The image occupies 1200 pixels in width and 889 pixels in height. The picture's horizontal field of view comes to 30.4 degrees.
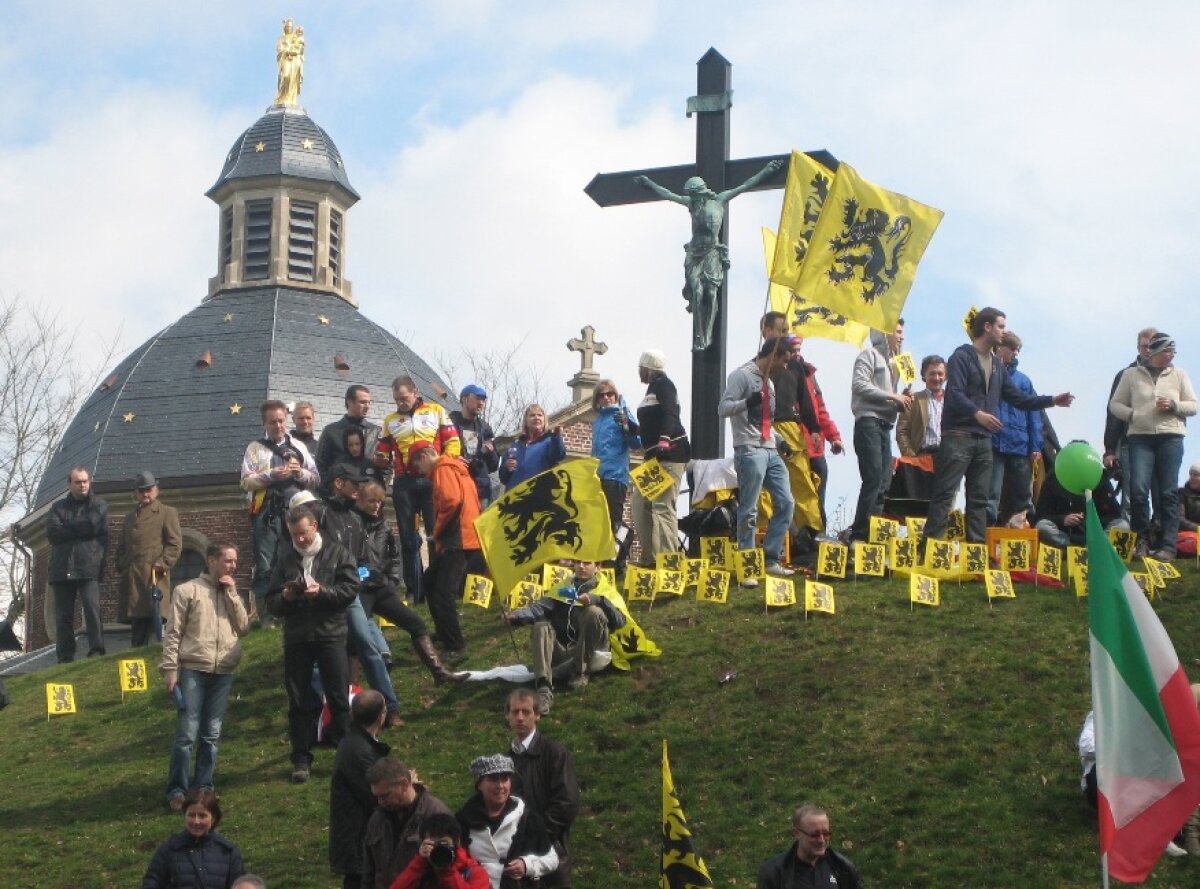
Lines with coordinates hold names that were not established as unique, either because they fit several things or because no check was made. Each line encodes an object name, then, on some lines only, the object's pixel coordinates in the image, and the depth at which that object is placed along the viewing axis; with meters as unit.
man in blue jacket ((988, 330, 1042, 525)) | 18.48
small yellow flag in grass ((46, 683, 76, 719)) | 18.58
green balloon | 17.59
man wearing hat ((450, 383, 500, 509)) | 19.55
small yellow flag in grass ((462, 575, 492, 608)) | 19.06
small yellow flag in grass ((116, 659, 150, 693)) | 18.77
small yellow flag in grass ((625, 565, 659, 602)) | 18.23
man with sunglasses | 11.16
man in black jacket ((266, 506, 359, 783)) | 15.09
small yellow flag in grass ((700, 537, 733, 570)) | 18.75
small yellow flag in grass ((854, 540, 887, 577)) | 18.27
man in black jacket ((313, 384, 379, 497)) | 18.66
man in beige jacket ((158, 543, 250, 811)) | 15.01
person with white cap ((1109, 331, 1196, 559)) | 17.84
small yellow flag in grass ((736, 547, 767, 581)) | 18.31
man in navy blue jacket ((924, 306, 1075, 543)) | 17.64
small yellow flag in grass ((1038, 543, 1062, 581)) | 17.94
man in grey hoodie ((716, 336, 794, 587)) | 17.88
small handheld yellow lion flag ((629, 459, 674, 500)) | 18.98
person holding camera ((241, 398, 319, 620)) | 18.75
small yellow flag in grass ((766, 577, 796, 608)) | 17.47
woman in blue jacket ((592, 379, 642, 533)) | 18.69
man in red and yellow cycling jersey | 18.83
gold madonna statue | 69.12
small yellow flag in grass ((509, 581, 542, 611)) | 18.55
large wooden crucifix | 22.28
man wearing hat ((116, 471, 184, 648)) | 21.34
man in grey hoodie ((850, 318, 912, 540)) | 18.55
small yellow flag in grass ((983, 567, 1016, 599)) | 17.36
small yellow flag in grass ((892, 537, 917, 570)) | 18.36
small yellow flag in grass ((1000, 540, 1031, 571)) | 18.06
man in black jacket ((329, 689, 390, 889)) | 12.42
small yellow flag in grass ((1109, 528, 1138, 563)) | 17.91
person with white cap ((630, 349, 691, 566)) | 18.88
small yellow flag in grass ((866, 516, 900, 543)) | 18.44
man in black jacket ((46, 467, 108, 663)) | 21.27
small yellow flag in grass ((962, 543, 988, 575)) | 17.86
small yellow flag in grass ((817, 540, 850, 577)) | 18.28
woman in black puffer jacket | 11.84
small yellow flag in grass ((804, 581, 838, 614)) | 17.09
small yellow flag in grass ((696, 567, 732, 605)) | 17.92
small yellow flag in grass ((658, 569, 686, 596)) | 18.25
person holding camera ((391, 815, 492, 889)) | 10.42
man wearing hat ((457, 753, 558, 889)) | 11.29
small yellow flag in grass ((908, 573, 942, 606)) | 17.22
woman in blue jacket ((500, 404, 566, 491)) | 19.20
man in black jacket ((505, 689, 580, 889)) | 11.75
